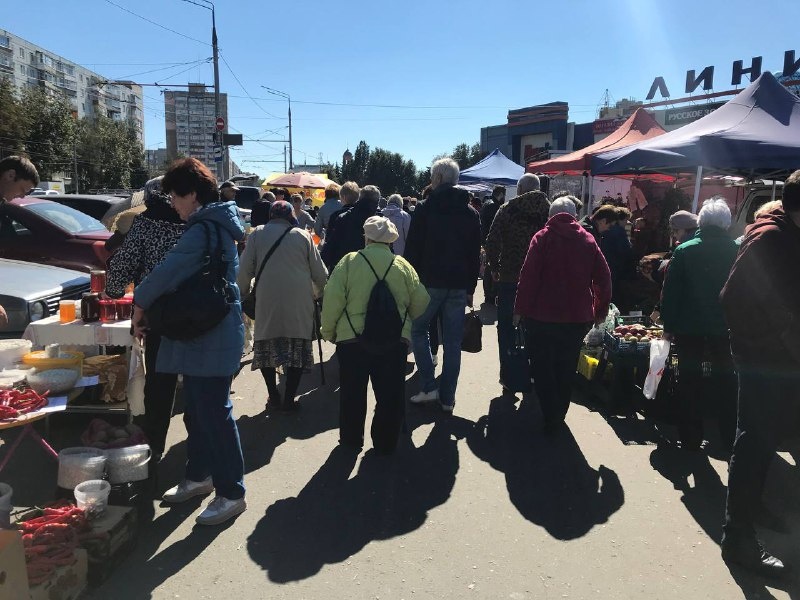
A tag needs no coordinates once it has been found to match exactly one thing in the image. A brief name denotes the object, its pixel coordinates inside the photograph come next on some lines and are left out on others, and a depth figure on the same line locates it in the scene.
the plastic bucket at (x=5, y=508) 2.70
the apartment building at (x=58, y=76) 73.44
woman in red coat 4.42
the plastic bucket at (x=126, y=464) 3.29
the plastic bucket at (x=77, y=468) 3.14
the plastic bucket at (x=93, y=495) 2.85
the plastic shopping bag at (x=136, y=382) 4.14
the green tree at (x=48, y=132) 37.25
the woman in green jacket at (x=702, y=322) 4.16
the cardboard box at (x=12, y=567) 2.09
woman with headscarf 4.81
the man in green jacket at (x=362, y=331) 4.07
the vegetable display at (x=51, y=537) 2.39
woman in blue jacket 3.00
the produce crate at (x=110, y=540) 2.68
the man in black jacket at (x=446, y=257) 4.97
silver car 4.70
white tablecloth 4.07
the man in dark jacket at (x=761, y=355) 2.78
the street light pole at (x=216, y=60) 21.95
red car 7.59
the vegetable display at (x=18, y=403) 2.95
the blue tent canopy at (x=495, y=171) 15.39
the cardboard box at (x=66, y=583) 2.34
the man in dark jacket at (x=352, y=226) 6.20
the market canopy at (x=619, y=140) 10.58
